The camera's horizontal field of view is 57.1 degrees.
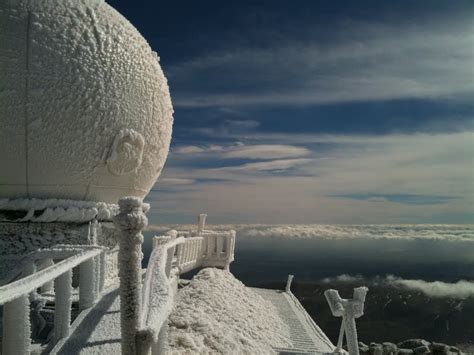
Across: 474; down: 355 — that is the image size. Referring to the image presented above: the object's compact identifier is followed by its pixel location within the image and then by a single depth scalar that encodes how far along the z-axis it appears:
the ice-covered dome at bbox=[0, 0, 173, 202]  7.03
